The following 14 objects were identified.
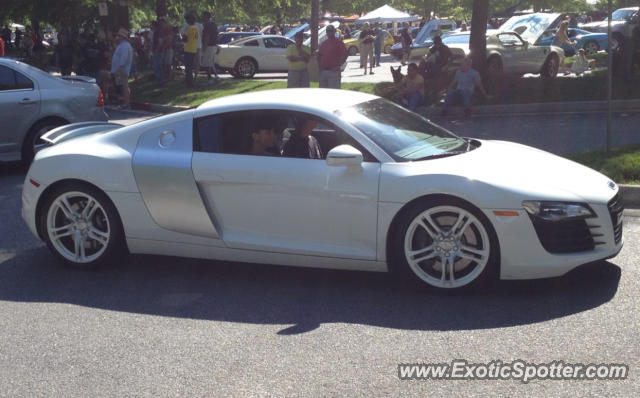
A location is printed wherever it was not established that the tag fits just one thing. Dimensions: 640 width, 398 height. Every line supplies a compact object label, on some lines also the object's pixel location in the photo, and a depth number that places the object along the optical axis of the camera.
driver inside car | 6.48
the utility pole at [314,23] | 22.78
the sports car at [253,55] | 30.20
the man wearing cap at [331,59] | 17.30
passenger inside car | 6.43
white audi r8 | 5.75
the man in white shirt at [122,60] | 20.25
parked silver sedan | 11.74
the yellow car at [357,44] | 46.94
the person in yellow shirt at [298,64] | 18.19
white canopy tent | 47.62
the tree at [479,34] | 18.22
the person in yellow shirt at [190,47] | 23.14
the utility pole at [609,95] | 9.53
